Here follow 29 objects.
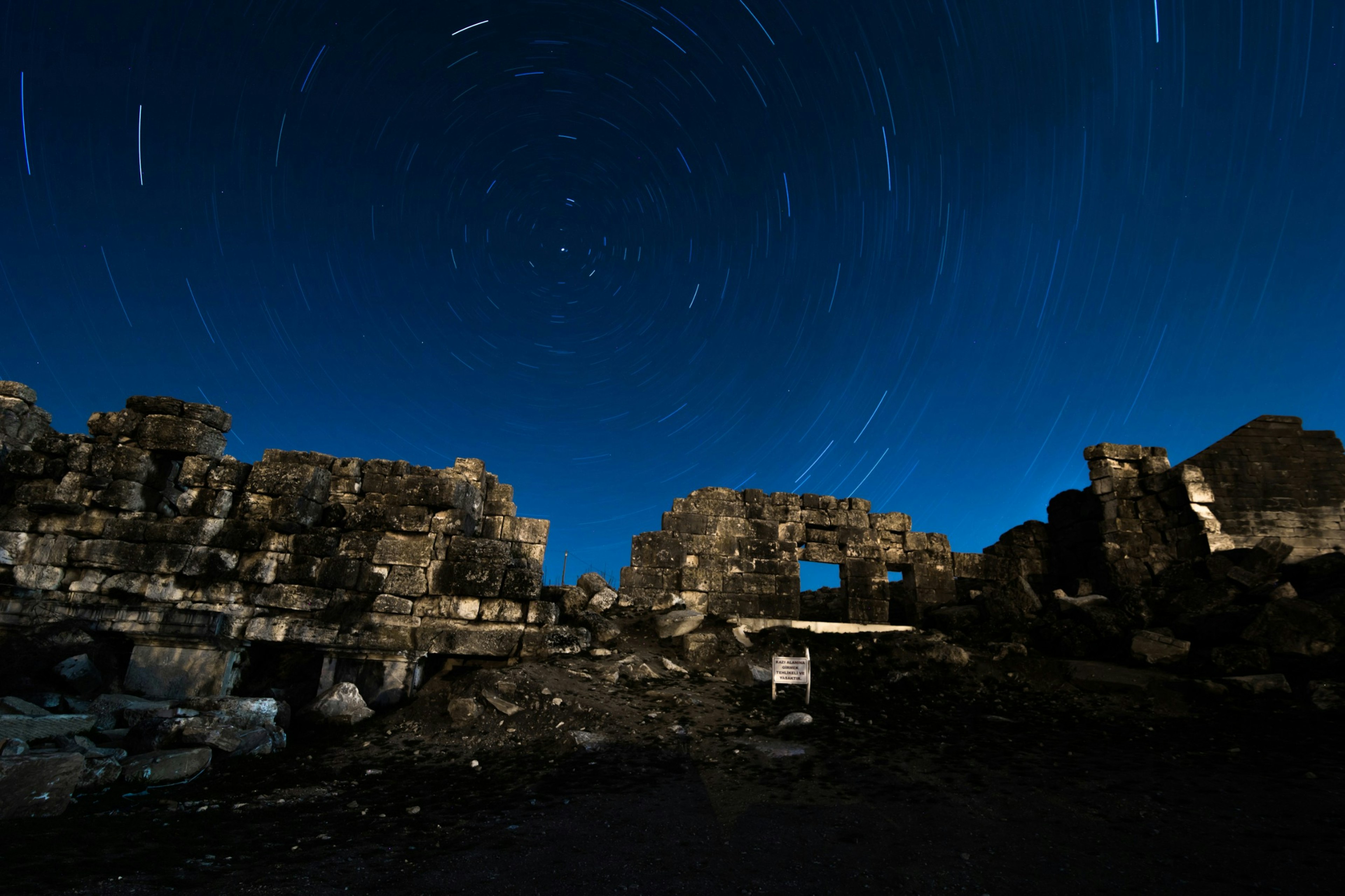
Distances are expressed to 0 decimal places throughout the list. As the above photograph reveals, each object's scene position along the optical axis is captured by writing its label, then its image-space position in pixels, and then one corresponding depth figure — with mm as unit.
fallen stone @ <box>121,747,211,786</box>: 4977
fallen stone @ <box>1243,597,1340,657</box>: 8508
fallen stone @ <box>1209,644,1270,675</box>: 8492
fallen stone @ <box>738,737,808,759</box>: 6016
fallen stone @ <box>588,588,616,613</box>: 11914
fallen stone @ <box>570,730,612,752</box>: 6227
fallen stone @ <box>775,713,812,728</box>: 7055
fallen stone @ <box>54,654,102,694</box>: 6984
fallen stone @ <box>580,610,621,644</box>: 9969
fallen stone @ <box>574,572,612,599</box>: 12664
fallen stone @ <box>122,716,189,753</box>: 5605
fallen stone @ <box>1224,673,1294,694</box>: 7828
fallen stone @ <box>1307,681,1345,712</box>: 7238
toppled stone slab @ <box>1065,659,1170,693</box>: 8508
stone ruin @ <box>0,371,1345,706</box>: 7988
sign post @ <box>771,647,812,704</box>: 8008
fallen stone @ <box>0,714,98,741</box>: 5215
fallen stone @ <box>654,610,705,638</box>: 10984
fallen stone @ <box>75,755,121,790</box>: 4738
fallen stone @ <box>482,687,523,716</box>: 7043
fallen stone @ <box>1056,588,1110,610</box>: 11641
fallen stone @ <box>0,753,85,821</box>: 4090
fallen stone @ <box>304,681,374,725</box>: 7152
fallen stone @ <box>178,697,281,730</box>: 6309
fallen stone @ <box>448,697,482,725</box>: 6965
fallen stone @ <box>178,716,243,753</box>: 5746
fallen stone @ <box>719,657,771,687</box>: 9133
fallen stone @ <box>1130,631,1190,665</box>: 9281
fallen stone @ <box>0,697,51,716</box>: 5617
